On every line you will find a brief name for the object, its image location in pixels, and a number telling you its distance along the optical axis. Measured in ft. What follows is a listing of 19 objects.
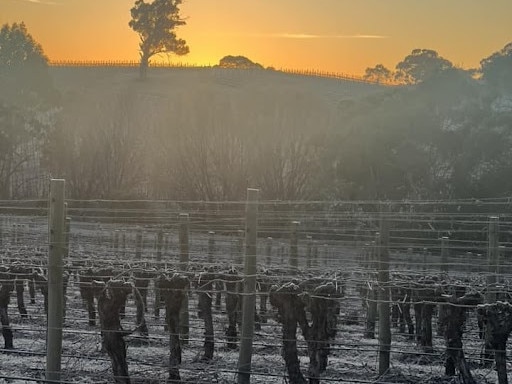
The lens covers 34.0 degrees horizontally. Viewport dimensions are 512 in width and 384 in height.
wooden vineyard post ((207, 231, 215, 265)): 44.91
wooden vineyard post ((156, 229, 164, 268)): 43.32
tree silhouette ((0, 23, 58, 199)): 124.88
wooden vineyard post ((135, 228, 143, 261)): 47.88
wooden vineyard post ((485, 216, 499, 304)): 29.81
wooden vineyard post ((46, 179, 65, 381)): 20.43
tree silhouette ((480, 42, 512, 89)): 97.76
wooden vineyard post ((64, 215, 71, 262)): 31.75
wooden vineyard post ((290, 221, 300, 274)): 37.78
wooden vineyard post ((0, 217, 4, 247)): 57.88
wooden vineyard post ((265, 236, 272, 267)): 50.45
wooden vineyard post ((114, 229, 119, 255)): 56.45
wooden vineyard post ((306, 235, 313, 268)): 47.15
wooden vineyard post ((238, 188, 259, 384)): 21.95
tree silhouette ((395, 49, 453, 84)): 153.11
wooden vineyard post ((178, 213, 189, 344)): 29.07
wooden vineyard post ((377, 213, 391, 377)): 26.73
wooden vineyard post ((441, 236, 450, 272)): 36.76
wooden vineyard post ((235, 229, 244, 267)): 47.29
